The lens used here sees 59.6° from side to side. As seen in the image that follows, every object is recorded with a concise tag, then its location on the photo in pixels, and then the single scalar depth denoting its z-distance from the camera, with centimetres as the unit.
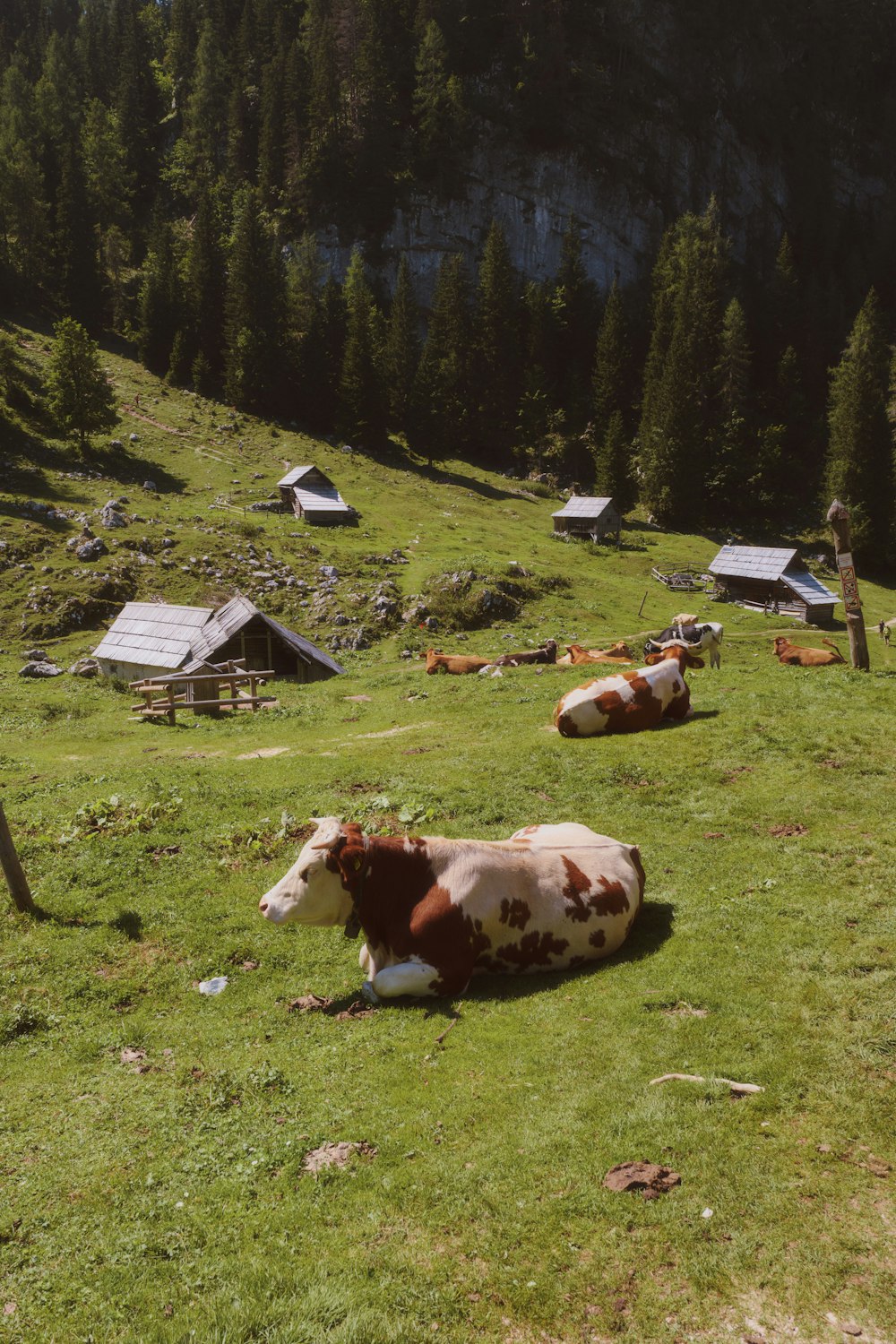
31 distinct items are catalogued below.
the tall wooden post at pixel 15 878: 1176
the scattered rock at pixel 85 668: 3644
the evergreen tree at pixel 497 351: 9438
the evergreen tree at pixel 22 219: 9556
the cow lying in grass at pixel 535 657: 3491
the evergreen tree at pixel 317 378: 8950
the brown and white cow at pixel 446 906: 920
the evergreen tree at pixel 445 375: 8862
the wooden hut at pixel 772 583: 5488
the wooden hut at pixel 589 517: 7038
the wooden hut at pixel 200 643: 3262
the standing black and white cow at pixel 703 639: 2594
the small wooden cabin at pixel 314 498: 6444
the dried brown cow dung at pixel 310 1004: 930
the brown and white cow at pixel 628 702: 1856
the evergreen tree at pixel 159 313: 9275
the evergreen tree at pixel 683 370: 7806
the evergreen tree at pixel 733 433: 8131
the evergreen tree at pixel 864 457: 7019
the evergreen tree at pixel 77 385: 6669
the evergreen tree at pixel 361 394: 8581
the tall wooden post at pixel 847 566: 1881
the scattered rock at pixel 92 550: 4928
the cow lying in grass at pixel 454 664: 3459
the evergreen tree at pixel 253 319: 8731
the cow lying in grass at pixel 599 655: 3060
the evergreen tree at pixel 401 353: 9012
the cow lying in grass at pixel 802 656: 2802
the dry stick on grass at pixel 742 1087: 677
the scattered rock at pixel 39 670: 3637
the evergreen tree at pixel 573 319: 10175
